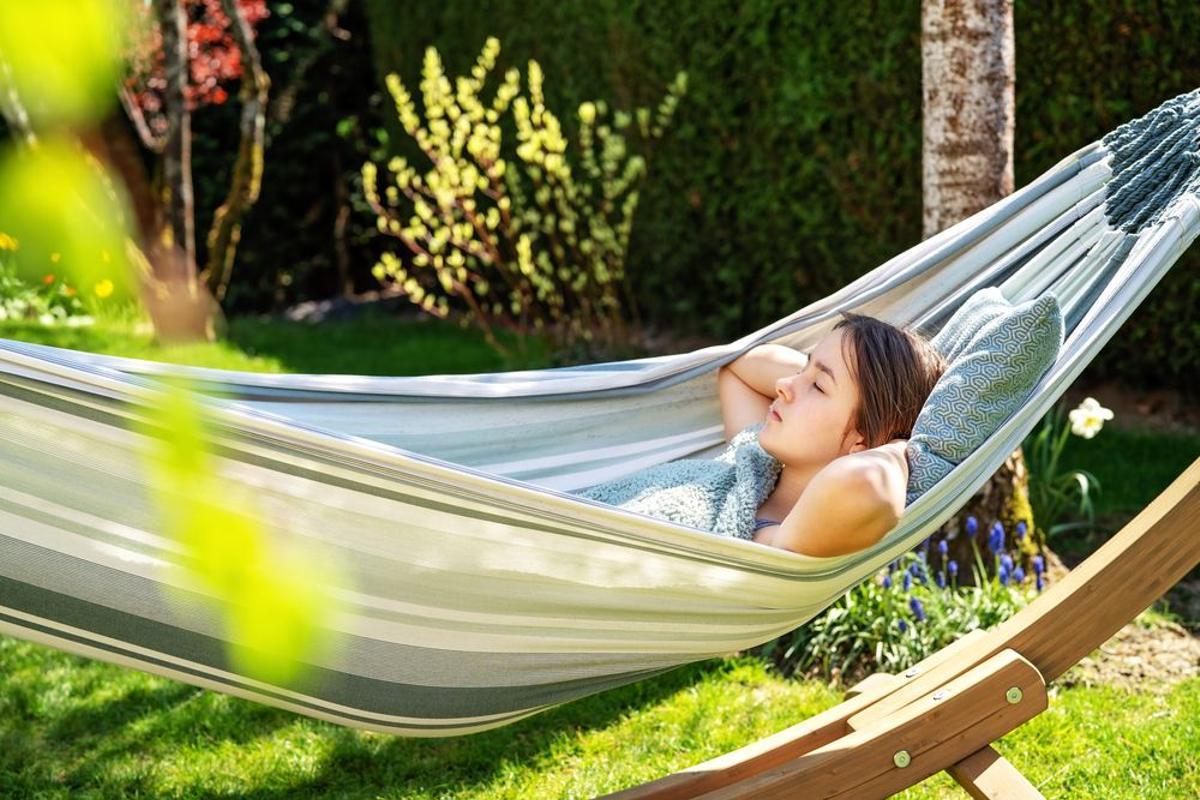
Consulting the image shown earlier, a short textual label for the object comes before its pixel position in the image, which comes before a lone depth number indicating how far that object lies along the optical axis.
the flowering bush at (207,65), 6.38
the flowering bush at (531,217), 4.27
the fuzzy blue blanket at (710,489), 1.87
